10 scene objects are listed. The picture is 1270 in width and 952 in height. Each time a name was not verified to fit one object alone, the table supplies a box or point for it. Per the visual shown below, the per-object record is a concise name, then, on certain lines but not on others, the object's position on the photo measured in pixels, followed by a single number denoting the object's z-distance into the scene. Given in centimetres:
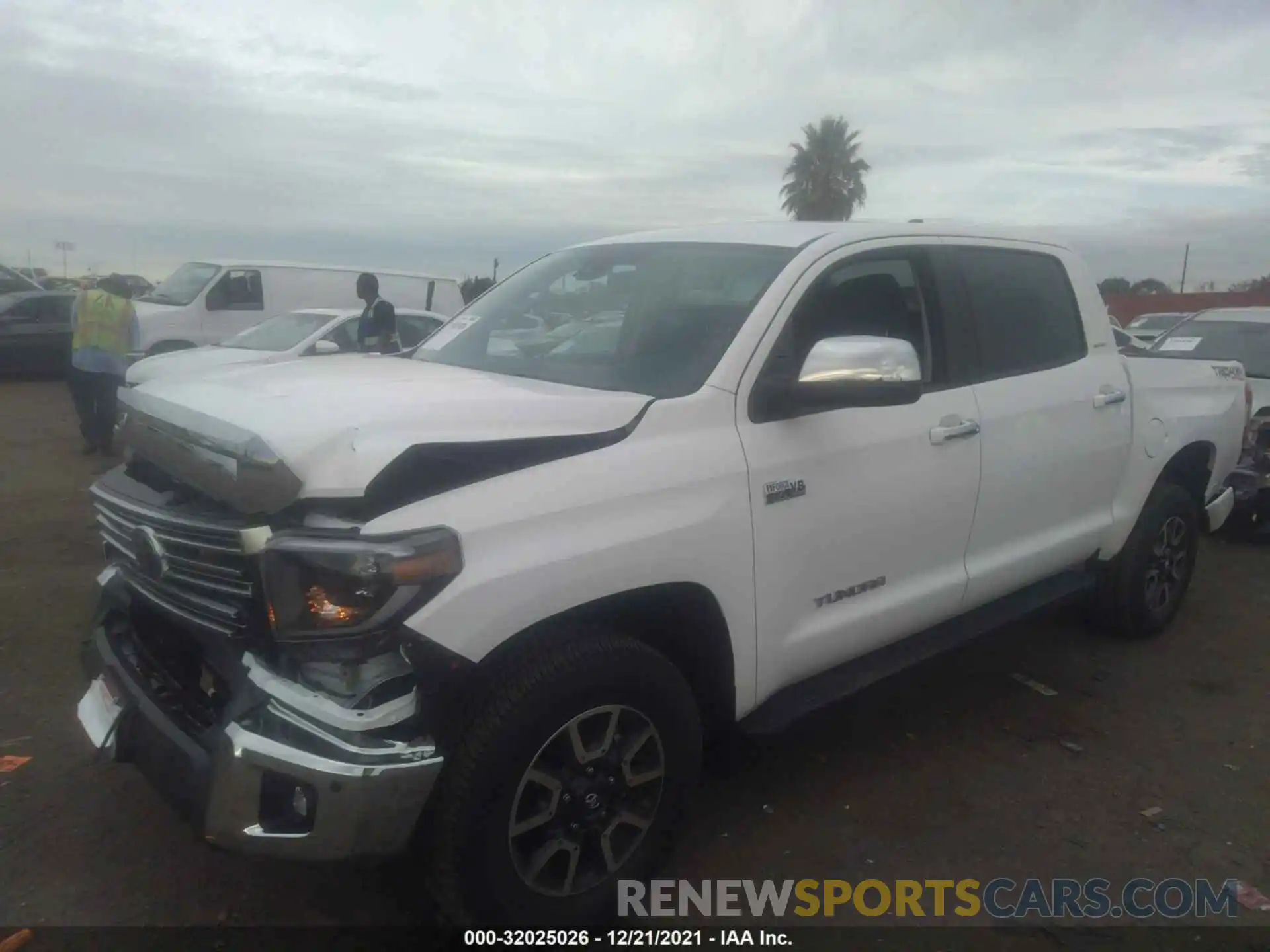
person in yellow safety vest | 899
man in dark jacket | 890
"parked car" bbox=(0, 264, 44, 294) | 1680
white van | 1249
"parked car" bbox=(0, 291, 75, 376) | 1520
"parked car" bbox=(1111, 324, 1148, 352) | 995
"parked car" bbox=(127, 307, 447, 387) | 925
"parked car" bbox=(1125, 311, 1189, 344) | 2047
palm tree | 4309
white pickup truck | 218
